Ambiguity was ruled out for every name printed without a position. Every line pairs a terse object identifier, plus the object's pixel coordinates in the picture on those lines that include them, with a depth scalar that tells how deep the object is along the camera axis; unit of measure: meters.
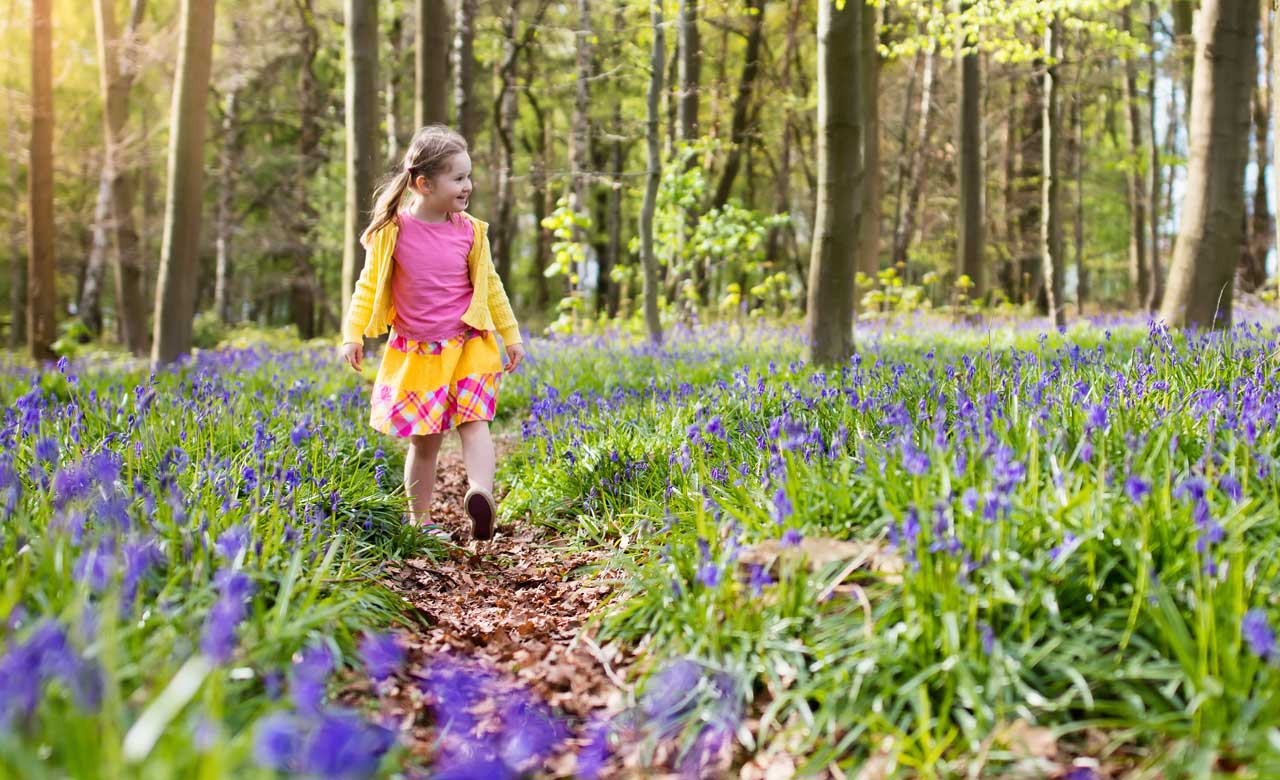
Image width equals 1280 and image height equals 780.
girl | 4.61
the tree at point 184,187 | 9.33
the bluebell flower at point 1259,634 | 1.83
